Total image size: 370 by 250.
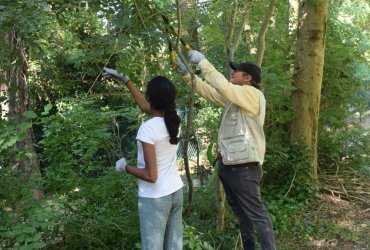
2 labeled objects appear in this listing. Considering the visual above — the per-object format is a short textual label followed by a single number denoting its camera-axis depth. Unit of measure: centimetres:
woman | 287
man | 384
